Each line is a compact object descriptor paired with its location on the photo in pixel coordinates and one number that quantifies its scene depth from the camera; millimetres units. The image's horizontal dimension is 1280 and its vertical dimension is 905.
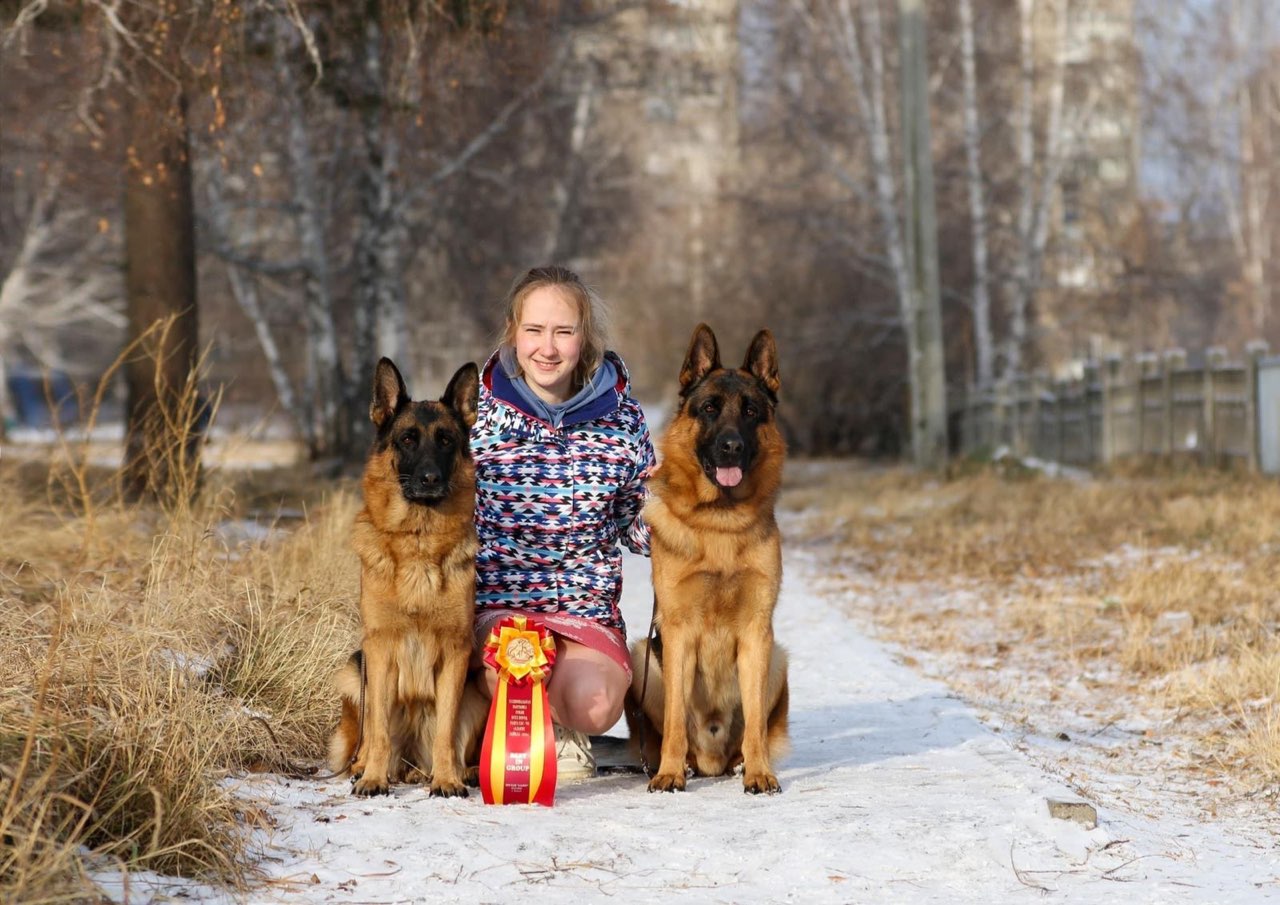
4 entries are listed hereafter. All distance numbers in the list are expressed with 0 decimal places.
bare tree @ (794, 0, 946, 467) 18188
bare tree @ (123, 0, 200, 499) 10008
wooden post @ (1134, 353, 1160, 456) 17125
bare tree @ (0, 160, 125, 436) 29438
